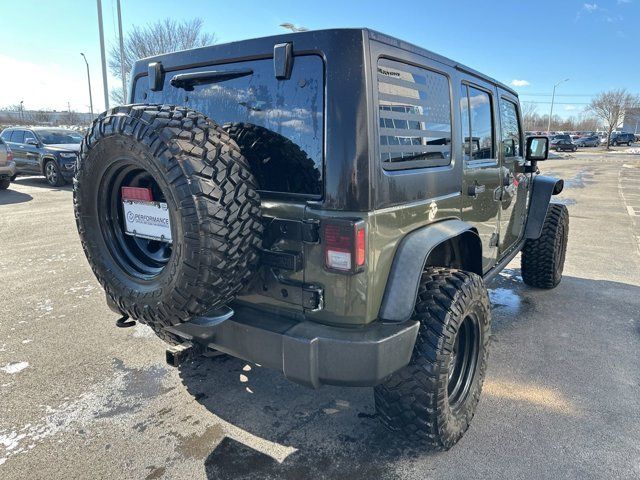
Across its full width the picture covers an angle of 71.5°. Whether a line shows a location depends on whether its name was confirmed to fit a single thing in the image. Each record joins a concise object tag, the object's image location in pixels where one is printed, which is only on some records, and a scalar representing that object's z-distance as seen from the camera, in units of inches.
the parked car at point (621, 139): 2034.9
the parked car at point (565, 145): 1608.0
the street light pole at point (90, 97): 1485.4
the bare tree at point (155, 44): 1058.1
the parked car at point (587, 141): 1927.9
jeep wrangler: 74.3
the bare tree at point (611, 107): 1895.9
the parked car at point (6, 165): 458.6
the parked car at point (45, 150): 500.1
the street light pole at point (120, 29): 708.0
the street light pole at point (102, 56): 684.7
